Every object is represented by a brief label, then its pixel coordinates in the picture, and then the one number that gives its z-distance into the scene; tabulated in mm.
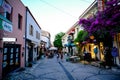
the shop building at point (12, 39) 3866
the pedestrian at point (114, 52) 7072
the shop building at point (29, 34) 8998
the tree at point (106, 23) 6115
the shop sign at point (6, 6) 3555
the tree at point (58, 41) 37702
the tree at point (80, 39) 11905
